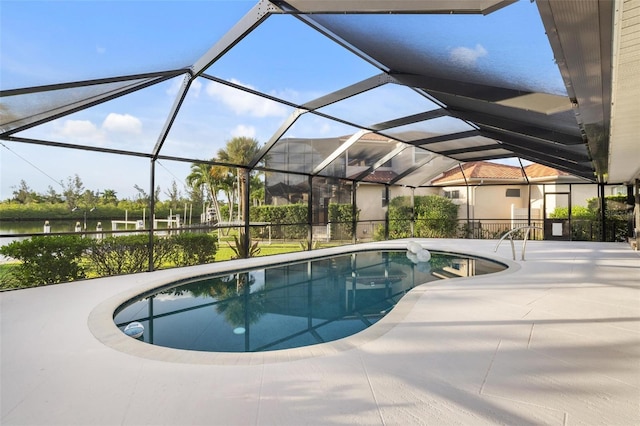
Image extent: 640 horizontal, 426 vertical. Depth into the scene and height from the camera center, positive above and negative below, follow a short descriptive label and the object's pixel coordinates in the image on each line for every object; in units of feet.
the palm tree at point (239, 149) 43.73 +8.99
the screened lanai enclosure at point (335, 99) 9.89 +5.91
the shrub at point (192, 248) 26.76 -3.00
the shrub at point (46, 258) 18.53 -2.69
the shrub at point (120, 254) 23.06 -3.01
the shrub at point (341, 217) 44.99 -0.66
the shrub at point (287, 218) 45.78 -0.81
